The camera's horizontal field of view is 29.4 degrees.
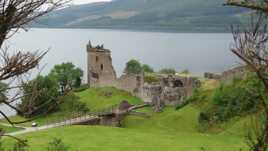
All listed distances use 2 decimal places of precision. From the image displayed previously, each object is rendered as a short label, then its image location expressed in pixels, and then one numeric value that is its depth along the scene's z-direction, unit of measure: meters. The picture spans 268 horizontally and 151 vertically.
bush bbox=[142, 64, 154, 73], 93.20
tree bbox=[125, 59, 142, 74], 95.81
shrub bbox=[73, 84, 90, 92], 70.75
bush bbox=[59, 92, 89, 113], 58.88
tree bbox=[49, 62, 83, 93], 78.53
